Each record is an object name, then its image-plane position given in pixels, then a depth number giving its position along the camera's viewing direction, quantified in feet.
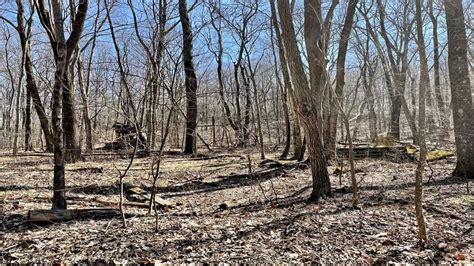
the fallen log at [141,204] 16.97
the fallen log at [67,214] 13.43
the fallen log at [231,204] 17.26
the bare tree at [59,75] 14.01
